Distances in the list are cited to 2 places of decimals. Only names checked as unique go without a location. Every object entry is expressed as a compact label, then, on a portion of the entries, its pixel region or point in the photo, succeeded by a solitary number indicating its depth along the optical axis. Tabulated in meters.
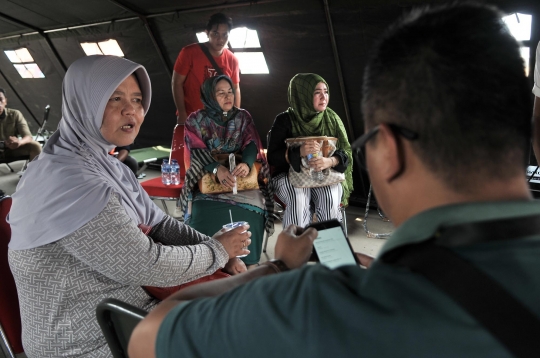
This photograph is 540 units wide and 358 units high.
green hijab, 3.57
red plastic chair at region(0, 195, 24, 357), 1.61
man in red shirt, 4.18
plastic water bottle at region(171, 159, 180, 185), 3.69
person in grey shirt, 1.41
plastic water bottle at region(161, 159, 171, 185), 3.69
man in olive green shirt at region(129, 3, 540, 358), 0.53
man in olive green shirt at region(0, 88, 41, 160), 6.07
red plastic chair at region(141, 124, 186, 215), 3.55
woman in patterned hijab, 3.24
